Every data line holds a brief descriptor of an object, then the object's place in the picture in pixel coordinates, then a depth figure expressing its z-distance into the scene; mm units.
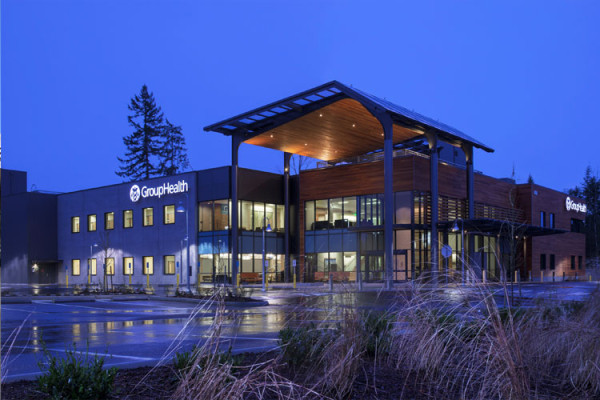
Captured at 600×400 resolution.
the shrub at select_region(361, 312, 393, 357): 7586
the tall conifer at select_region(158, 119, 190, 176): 91706
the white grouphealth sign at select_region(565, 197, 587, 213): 61306
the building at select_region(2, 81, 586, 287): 42781
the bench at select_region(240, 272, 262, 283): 47312
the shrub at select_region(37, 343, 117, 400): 5328
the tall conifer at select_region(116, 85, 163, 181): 87812
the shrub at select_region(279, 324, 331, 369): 6803
